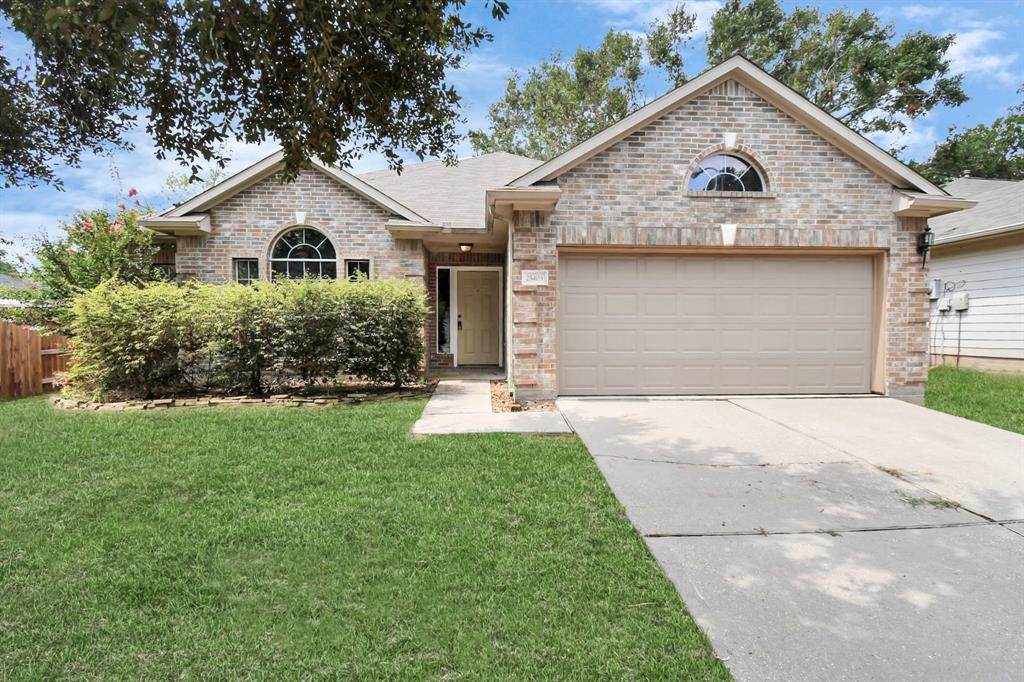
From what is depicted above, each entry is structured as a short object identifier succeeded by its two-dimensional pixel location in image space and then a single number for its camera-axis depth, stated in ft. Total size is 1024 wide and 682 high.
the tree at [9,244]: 40.93
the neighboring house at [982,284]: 34.91
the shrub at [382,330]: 26.89
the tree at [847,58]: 70.13
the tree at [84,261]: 32.71
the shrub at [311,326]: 26.50
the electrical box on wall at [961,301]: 38.63
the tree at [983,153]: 79.71
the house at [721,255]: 25.38
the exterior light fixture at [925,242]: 26.35
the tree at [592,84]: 78.95
